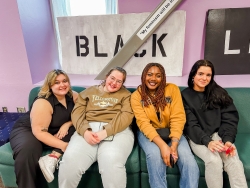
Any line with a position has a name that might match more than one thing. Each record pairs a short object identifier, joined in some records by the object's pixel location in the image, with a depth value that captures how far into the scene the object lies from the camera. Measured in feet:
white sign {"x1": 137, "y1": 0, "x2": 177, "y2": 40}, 6.62
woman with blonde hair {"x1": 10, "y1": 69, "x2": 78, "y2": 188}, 4.56
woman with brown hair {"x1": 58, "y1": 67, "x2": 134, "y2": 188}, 4.41
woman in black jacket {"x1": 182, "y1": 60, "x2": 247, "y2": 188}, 4.39
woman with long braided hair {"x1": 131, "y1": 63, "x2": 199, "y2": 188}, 4.48
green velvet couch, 4.71
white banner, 6.94
